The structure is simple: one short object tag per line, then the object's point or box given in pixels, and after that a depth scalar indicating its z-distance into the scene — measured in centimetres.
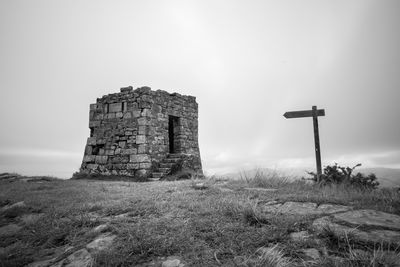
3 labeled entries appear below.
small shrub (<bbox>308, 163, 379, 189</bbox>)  676
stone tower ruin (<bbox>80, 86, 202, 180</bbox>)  1089
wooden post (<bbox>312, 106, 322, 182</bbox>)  721
